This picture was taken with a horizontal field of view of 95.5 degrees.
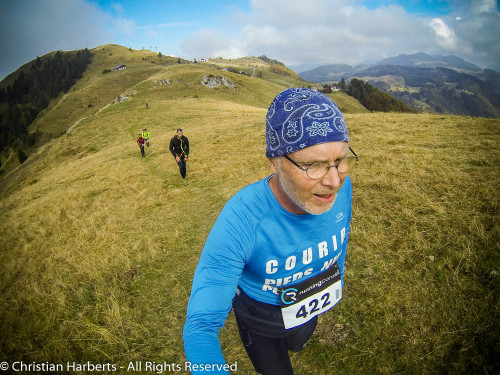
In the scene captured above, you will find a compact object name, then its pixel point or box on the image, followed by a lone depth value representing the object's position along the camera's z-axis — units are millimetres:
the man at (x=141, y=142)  17536
